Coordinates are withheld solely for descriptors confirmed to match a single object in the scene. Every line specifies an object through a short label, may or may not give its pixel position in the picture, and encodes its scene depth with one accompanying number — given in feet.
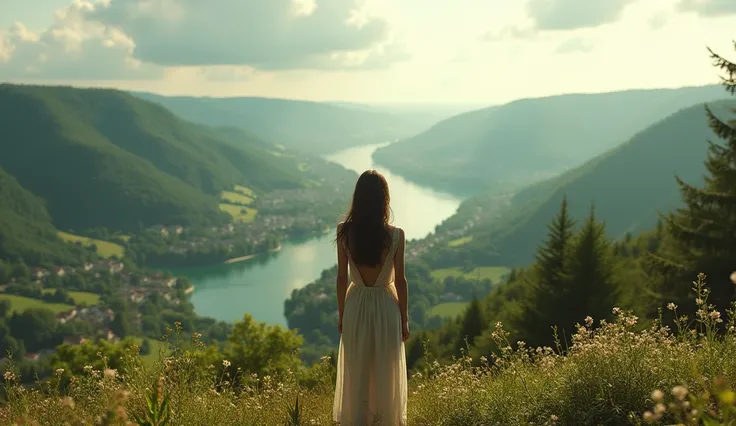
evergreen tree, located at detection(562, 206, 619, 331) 48.70
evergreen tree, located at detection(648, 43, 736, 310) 32.35
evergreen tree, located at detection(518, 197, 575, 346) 51.03
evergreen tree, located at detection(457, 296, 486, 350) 83.92
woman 15.12
